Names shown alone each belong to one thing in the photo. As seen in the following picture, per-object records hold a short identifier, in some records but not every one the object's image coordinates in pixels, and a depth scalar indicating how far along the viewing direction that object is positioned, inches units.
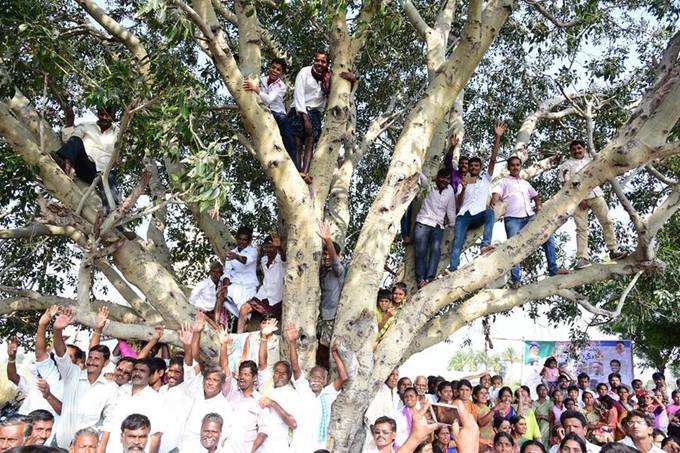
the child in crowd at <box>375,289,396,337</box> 271.4
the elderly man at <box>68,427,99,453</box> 163.9
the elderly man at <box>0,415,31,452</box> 143.3
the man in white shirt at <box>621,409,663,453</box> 194.7
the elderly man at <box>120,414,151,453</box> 184.2
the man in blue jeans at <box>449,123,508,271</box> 283.6
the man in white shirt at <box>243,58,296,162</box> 271.7
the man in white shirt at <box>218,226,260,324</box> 278.7
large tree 216.7
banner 477.4
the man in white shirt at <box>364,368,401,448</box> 228.7
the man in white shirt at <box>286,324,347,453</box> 216.7
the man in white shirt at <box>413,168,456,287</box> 285.9
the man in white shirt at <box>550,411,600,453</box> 209.0
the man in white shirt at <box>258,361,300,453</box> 210.8
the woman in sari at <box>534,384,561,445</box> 296.8
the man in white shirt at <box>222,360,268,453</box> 209.8
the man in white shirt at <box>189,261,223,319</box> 285.6
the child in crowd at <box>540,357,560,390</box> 331.6
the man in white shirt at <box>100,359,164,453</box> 204.5
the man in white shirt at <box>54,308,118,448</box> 212.1
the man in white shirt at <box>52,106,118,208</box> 250.5
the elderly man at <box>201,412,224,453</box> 197.6
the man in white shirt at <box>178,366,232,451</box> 207.9
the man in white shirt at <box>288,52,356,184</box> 273.1
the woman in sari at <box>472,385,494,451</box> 252.1
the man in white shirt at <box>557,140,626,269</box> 278.7
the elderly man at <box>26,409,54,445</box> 180.7
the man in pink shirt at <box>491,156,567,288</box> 289.0
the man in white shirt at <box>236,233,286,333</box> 272.8
